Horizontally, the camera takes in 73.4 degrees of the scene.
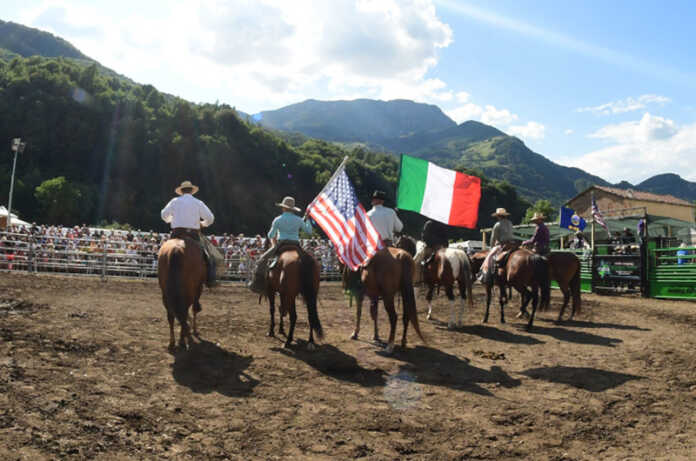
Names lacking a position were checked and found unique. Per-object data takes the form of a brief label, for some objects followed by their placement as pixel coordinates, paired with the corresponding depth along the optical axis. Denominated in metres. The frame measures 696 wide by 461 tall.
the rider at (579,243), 21.69
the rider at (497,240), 10.96
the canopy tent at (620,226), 23.76
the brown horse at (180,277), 6.29
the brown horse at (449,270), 9.83
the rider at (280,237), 7.56
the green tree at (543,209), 71.66
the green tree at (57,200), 44.25
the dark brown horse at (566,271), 11.41
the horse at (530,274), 9.84
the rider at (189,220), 7.11
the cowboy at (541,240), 10.91
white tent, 24.86
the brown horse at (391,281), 7.04
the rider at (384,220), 8.13
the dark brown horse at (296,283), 6.82
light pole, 29.06
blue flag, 21.33
